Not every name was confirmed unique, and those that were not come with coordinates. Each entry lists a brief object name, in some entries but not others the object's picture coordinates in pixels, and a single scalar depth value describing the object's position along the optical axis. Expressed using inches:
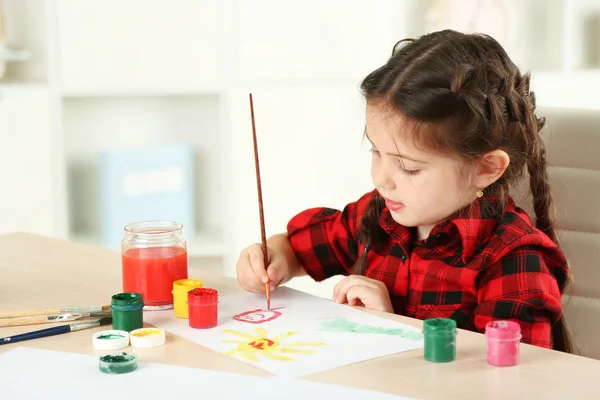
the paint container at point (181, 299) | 61.3
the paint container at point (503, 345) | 54.8
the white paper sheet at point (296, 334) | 56.0
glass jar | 62.7
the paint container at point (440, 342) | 55.2
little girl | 64.1
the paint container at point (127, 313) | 58.9
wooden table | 52.8
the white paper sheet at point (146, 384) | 52.7
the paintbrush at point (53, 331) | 58.4
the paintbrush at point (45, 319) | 60.3
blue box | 119.6
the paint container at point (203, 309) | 59.6
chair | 69.8
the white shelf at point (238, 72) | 115.9
